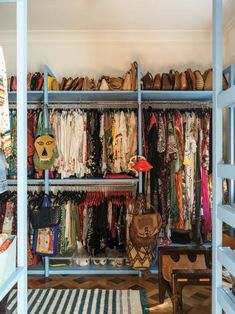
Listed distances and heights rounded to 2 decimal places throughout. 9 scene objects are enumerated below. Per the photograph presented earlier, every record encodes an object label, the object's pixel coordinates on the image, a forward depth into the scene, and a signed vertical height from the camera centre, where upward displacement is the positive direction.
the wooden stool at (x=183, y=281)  2.17 -0.87
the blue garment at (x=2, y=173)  1.25 -0.06
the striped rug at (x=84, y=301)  2.55 -1.25
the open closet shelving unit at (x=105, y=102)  3.32 +0.63
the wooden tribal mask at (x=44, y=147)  3.22 +0.10
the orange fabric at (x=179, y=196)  3.46 -0.44
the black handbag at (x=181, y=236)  3.54 -0.91
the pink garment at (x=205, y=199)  3.47 -0.48
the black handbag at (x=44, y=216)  3.19 -0.61
